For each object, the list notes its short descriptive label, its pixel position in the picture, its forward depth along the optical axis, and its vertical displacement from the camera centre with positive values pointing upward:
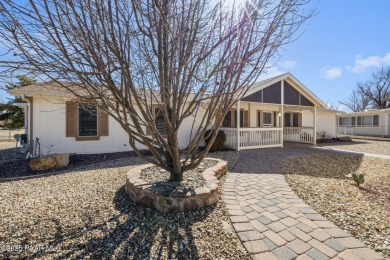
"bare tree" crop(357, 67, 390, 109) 36.41 +7.99
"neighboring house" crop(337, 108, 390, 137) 21.55 +0.85
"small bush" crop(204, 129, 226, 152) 10.09 -0.59
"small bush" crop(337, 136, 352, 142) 16.80 -0.75
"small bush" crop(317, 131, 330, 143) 16.60 -0.51
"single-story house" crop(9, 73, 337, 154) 8.20 +0.41
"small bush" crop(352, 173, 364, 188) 4.62 -1.14
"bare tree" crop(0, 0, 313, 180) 2.52 +1.27
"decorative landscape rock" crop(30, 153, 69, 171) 6.40 -1.03
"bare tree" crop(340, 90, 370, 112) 42.19 +6.39
